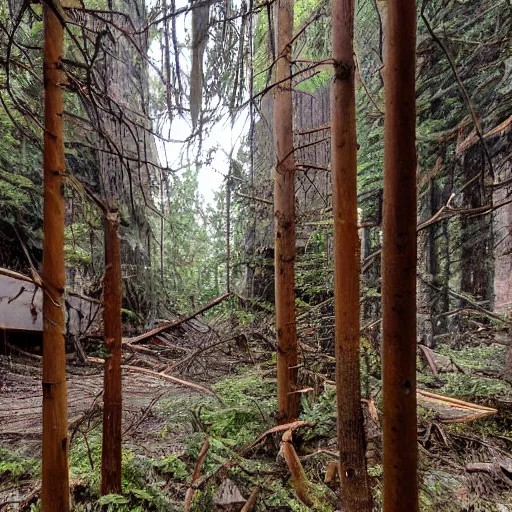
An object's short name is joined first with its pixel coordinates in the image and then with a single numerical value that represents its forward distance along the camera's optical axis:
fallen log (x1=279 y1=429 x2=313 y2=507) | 2.37
